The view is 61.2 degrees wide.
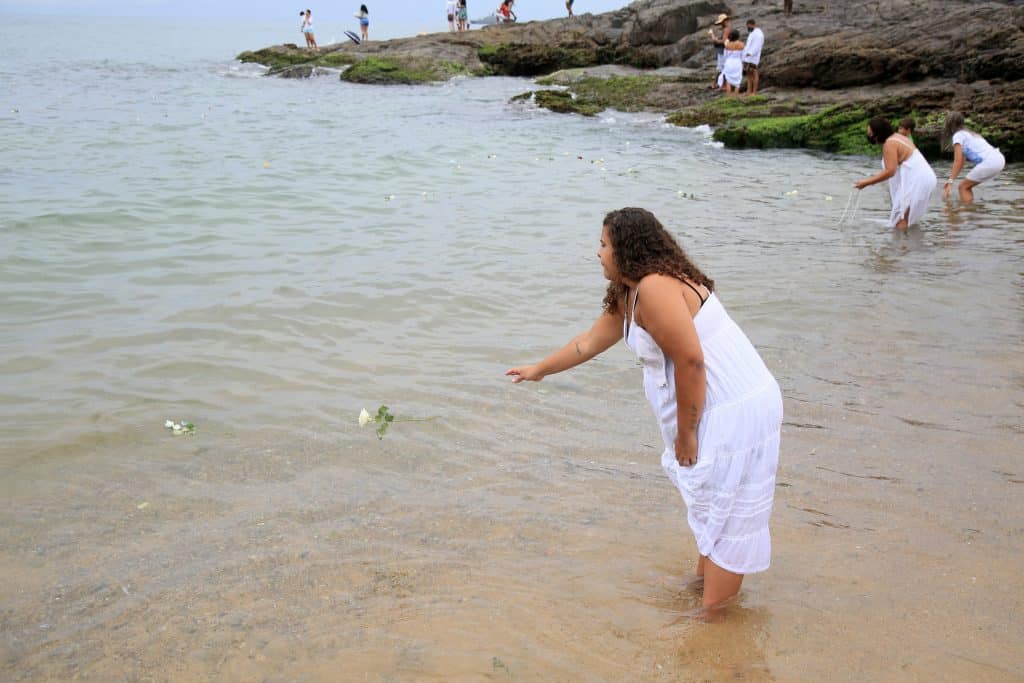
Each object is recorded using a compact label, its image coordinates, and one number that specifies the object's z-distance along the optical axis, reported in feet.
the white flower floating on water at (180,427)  17.61
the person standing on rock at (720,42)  80.69
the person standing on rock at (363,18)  135.44
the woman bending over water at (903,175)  34.45
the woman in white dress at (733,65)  73.36
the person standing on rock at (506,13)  149.48
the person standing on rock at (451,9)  145.38
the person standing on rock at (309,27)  133.59
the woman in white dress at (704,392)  10.85
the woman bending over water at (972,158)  39.40
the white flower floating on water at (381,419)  17.87
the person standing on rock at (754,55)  73.67
